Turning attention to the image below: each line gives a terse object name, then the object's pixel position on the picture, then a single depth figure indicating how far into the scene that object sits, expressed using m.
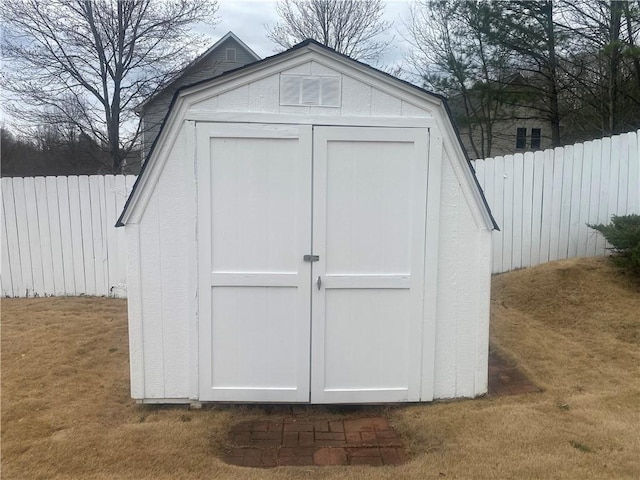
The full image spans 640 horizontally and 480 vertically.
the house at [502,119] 15.75
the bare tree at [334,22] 18.84
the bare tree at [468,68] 15.21
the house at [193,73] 13.88
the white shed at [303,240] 3.44
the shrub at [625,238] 6.26
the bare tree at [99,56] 12.52
